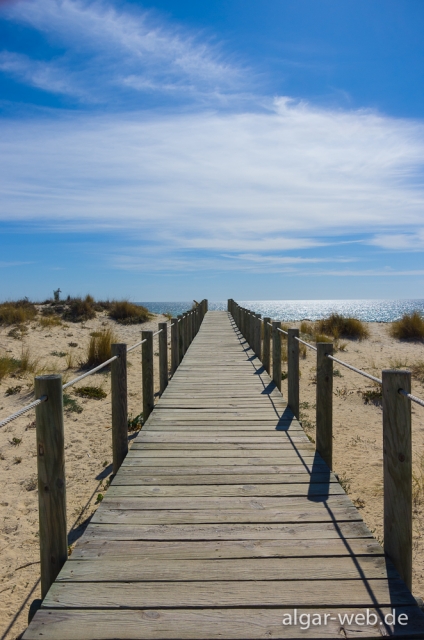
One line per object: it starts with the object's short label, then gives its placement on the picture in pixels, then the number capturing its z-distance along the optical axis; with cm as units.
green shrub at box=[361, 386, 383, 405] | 944
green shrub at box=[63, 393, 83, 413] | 848
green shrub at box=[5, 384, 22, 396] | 927
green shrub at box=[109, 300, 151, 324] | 2316
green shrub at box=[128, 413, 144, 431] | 746
